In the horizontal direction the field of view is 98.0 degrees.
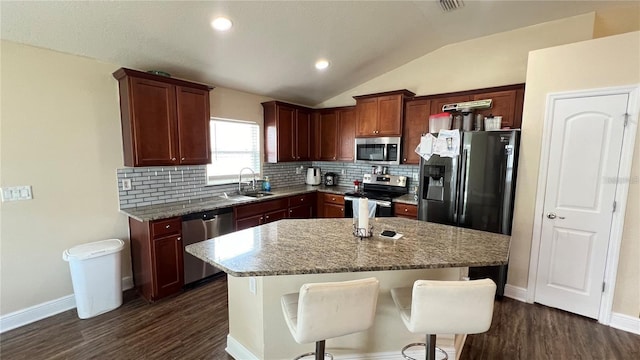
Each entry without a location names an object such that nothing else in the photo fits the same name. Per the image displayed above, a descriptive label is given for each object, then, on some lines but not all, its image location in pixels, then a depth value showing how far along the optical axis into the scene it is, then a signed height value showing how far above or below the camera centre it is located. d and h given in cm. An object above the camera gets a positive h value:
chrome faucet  418 -41
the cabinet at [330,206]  444 -80
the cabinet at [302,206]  428 -79
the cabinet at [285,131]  432 +40
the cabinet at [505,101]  315 +67
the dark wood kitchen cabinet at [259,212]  349 -76
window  387 +9
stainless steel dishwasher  301 -85
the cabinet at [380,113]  394 +65
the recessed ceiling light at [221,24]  243 +117
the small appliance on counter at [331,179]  513 -41
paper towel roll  197 -42
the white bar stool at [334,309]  129 -73
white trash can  248 -112
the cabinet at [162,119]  275 +38
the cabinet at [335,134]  463 +40
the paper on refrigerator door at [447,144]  307 +17
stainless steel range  387 -54
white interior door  243 -36
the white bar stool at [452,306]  134 -73
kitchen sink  406 -56
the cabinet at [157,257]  274 -104
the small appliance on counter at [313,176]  515 -36
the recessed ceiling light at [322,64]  356 +121
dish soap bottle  441 -47
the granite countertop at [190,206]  276 -58
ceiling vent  269 +152
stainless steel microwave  400 +11
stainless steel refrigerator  281 -28
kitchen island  156 -59
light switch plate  231 -34
